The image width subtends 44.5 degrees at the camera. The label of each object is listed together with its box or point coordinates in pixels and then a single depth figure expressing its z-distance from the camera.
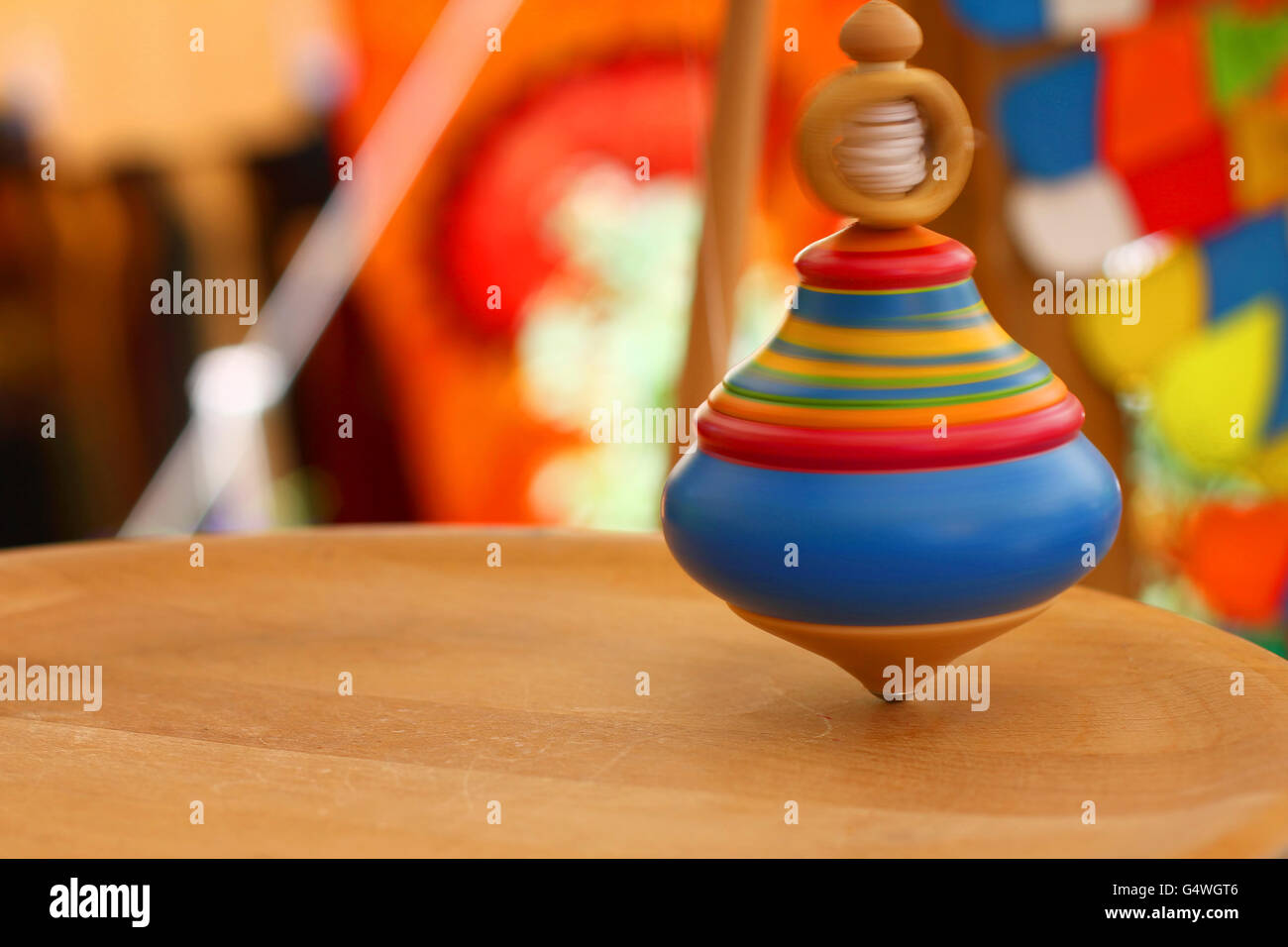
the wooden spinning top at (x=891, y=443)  0.58
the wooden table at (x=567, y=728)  0.57
